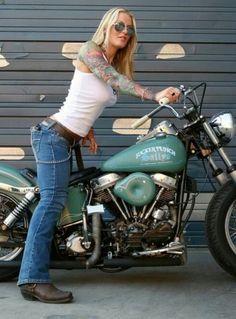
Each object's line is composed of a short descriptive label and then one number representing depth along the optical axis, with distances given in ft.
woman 14.46
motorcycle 14.99
